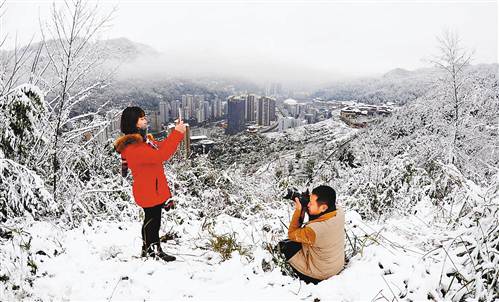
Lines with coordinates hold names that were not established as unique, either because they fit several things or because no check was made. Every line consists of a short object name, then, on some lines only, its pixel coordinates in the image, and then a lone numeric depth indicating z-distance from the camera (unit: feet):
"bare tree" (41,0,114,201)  14.71
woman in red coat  9.72
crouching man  9.05
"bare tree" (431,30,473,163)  30.37
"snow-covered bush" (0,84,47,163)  9.45
